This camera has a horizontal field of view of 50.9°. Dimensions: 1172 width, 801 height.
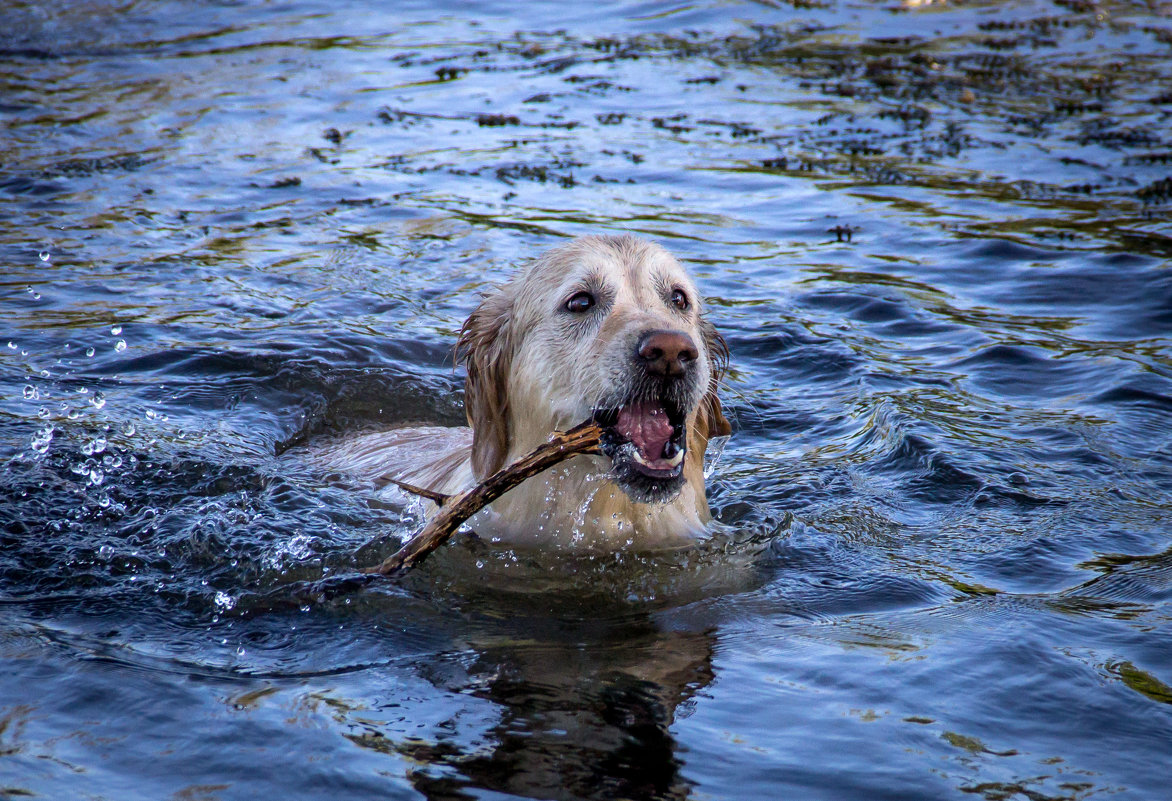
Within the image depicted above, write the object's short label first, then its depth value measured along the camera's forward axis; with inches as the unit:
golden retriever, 202.2
